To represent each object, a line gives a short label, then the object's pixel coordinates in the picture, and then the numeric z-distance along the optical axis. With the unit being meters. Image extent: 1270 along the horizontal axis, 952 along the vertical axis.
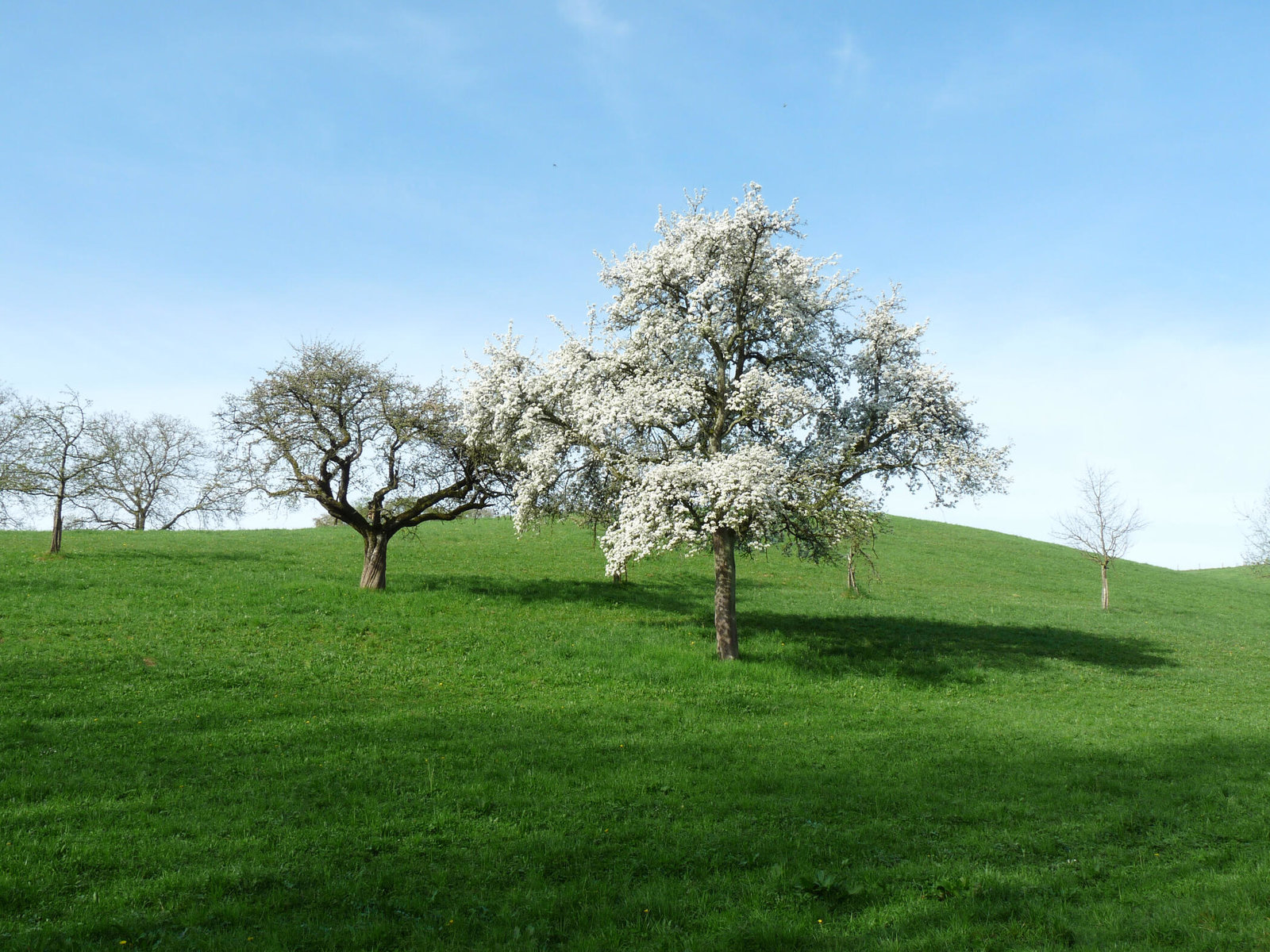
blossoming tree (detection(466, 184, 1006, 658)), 24.72
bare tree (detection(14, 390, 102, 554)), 35.28
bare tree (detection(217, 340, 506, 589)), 30.81
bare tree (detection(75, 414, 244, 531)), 62.56
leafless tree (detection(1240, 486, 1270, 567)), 55.94
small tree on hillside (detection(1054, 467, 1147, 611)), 49.22
